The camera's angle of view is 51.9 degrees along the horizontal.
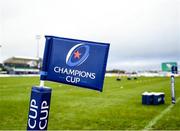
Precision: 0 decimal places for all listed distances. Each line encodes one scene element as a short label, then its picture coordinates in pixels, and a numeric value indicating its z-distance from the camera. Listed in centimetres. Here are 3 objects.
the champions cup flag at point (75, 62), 196
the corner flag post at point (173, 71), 815
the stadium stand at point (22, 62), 7903
